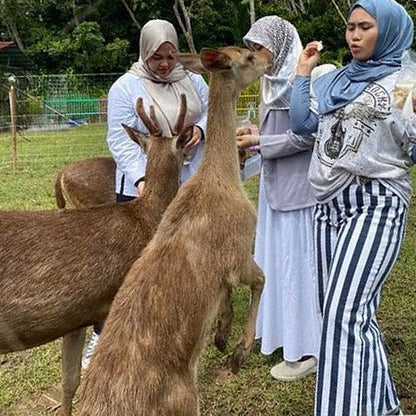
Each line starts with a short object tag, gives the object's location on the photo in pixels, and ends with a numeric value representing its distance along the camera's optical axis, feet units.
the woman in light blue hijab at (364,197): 9.46
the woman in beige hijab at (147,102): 12.05
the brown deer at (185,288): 8.03
